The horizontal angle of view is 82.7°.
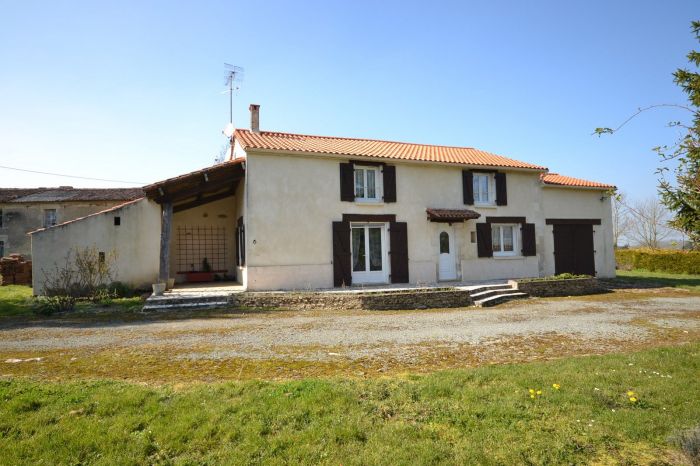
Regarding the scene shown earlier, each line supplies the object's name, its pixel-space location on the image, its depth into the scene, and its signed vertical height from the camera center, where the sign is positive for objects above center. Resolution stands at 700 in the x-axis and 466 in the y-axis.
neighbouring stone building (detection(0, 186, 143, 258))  24.59 +3.02
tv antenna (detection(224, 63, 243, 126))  18.44 +8.11
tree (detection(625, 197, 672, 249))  40.25 +1.36
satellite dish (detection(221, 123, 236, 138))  17.28 +5.61
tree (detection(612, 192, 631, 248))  44.97 +2.48
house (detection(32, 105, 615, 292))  13.26 +1.21
